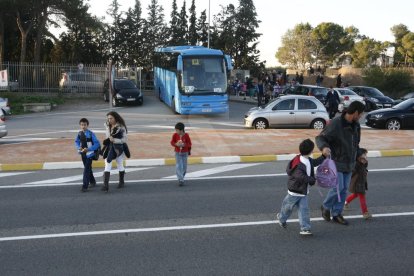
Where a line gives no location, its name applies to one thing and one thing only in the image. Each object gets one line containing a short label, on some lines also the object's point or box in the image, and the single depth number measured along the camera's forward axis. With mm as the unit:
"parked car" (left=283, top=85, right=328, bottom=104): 27688
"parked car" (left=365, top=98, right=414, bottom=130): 20875
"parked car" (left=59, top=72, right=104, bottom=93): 32531
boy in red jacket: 10002
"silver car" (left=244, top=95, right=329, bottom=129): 20078
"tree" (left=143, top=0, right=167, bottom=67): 61062
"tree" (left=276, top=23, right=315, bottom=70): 81875
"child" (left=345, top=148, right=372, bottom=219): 7785
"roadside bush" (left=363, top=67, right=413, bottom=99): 44531
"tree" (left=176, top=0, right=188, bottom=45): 63556
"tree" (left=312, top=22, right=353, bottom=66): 93125
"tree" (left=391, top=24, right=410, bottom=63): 89381
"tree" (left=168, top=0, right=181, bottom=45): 63753
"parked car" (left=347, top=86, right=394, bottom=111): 30453
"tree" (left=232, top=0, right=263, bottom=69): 62125
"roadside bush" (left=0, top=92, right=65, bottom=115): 27556
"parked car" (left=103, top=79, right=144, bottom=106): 29531
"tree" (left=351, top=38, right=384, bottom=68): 83875
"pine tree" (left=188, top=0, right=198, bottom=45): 63906
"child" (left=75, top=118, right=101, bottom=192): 9672
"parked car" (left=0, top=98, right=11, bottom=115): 23625
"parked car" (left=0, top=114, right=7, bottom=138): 15508
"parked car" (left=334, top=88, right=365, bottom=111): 29577
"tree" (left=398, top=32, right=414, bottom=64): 81081
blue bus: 23484
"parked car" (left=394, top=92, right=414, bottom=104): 34531
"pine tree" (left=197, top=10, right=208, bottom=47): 64562
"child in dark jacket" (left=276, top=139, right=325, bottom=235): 6723
